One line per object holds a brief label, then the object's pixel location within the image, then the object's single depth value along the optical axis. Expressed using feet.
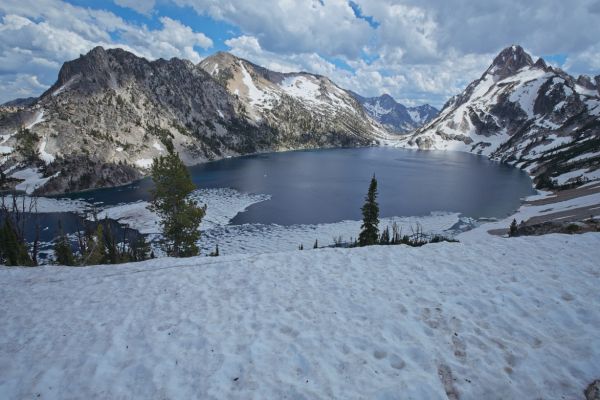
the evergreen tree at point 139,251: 164.19
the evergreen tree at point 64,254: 138.85
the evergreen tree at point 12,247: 119.55
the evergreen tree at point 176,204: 121.70
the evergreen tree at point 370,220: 168.96
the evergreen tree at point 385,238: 195.23
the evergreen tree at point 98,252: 135.54
